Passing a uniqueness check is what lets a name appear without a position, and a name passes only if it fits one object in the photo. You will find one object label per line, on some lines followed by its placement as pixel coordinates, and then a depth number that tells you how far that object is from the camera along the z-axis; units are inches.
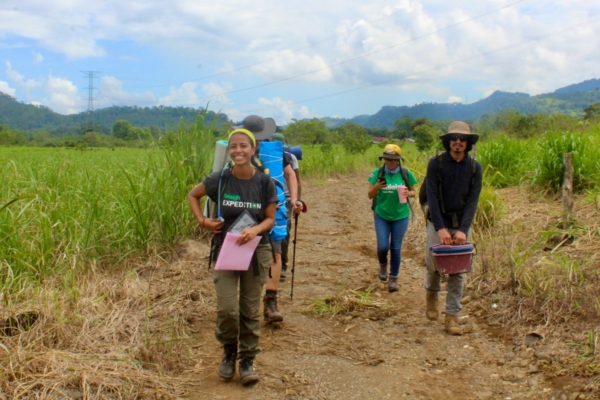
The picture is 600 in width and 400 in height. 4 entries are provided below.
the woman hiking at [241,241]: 146.3
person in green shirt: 238.8
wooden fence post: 246.2
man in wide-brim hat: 185.0
